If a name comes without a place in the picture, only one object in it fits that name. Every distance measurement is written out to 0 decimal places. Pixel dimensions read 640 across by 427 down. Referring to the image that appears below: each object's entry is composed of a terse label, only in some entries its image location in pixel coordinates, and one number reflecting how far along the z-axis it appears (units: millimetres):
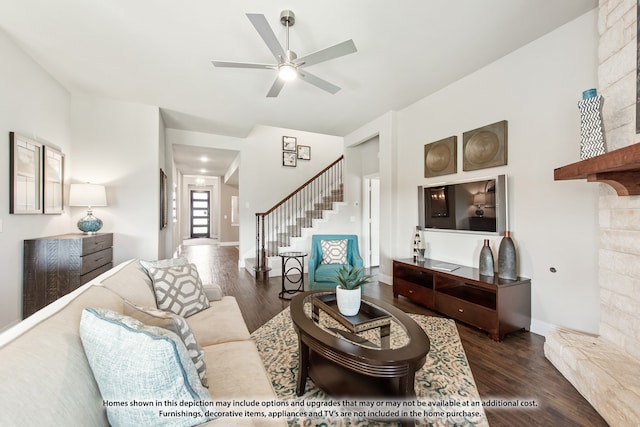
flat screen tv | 2879
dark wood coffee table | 1360
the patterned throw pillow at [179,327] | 1120
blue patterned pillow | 822
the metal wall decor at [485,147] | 2920
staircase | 5172
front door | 12242
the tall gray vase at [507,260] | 2662
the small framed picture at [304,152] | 6750
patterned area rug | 1559
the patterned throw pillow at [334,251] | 3930
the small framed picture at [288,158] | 6547
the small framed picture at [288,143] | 6535
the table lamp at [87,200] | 3520
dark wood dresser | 2842
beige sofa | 668
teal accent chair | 3672
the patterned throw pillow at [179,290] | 1888
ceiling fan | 2094
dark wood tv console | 2506
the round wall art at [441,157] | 3473
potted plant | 1947
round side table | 3941
